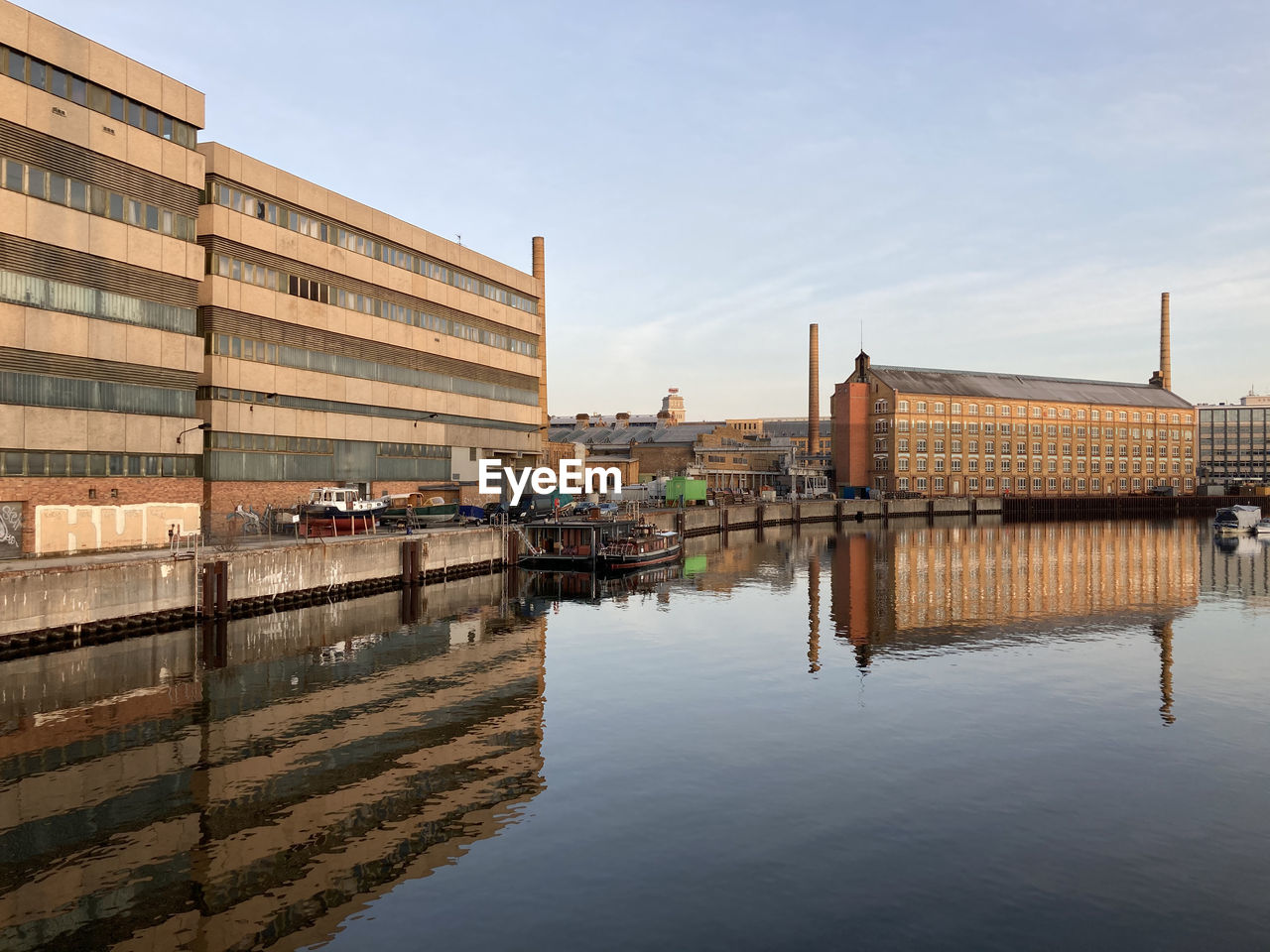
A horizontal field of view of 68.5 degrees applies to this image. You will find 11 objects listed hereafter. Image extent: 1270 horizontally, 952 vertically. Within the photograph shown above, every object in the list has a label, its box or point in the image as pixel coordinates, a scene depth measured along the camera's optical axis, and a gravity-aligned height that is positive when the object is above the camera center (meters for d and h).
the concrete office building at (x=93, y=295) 53.09 +11.53
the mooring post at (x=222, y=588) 52.69 -6.13
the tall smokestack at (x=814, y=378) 189.00 +21.12
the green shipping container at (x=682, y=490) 150.38 -1.48
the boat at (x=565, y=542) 86.06 -5.88
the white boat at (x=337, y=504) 73.25 -1.94
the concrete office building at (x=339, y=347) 71.19 +12.28
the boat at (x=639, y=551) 86.00 -6.80
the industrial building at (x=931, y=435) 185.25 +9.32
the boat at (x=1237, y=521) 140.50 -5.98
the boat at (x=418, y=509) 83.19 -2.71
